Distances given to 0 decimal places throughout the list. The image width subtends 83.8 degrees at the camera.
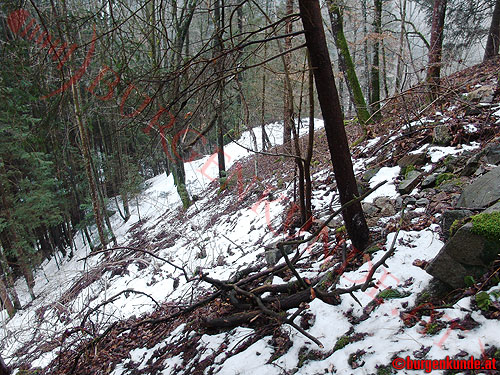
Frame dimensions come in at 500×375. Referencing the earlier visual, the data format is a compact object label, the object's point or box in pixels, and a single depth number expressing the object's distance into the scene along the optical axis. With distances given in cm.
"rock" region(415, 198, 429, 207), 305
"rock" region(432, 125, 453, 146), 394
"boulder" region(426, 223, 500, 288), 186
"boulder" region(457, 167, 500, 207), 227
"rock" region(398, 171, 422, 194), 353
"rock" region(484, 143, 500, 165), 293
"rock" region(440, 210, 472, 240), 219
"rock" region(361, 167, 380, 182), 441
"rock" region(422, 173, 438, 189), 335
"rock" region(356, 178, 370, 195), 406
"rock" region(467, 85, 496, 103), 430
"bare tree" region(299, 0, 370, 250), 210
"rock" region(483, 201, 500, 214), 197
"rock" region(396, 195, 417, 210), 319
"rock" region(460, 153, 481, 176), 309
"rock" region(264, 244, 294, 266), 364
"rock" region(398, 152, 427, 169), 389
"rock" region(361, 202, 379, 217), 344
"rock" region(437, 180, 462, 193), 297
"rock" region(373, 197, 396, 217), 328
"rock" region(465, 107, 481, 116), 414
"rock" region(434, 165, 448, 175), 343
